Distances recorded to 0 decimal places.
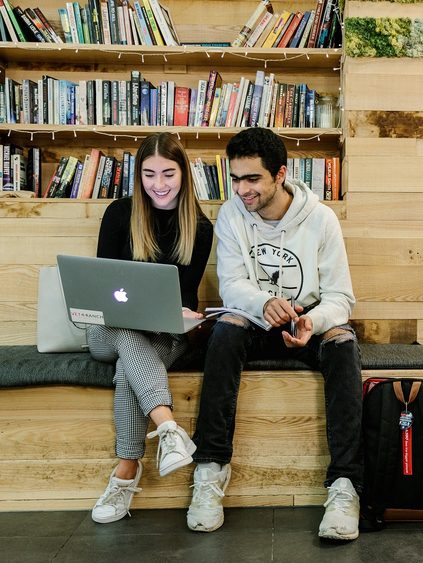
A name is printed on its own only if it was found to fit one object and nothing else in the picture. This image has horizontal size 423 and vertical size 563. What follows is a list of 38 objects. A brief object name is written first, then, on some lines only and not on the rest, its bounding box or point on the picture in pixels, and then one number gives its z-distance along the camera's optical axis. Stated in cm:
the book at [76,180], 266
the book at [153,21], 270
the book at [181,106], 273
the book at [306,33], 273
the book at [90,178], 265
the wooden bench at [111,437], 187
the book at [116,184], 267
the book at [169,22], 272
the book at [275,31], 273
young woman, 172
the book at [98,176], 266
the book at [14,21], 268
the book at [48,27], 272
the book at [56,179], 264
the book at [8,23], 268
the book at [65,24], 273
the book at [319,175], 268
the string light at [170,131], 267
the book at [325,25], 269
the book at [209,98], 272
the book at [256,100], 271
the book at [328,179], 267
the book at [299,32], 274
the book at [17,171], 269
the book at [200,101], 272
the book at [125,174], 269
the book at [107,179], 266
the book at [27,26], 270
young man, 168
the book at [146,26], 270
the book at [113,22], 269
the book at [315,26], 270
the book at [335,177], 267
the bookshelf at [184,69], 285
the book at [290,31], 273
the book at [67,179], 264
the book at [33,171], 274
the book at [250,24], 271
